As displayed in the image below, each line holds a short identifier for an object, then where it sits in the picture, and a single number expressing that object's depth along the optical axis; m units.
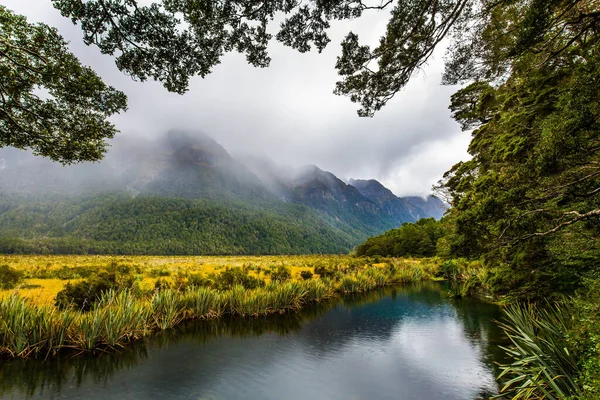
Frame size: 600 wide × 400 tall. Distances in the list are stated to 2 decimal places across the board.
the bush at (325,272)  24.00
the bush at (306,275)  22.20
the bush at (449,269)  29.64
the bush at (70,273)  19.69
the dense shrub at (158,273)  21.83
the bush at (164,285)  14.28
